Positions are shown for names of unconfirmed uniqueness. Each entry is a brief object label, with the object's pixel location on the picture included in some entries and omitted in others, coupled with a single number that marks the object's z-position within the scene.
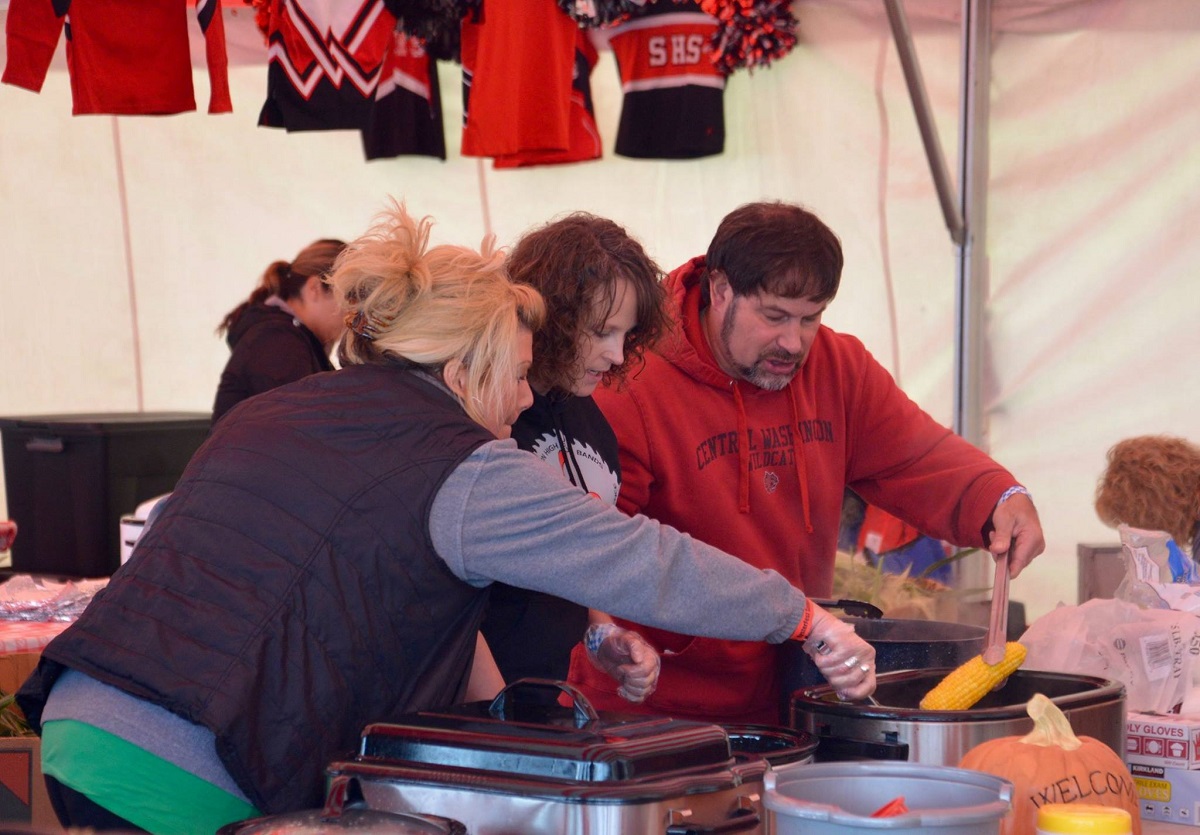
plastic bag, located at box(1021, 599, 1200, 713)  4.14
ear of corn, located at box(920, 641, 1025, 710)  3.63
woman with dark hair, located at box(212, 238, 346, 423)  8.51
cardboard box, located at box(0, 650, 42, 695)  5.41
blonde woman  3.10
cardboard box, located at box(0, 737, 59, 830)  4.75
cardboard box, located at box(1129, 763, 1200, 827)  3.77
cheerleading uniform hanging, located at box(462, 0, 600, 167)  8.02
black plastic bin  9.20
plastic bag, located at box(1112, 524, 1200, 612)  4.68
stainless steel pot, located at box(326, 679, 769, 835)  2.65
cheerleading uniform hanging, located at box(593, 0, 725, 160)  8.48
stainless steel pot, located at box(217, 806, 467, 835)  2.61
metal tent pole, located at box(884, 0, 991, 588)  7.75
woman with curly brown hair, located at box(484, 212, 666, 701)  3.91
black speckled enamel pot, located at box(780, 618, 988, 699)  3.97
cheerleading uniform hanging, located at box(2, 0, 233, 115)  7.15
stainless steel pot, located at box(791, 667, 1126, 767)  3.29
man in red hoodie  4.70
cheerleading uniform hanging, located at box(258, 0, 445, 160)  7.64
